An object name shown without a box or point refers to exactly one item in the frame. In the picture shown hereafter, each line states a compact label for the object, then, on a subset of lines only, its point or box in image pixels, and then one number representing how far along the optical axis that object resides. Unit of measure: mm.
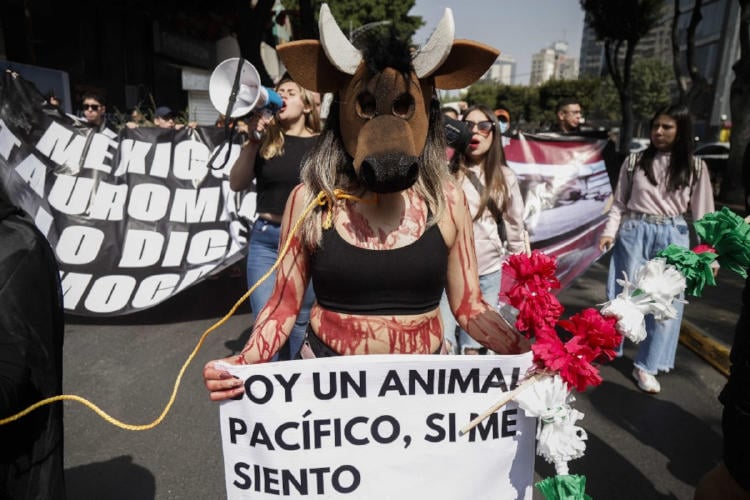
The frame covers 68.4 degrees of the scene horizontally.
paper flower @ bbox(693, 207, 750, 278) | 1718
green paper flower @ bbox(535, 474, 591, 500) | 1380
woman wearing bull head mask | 1572
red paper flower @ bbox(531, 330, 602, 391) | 1373
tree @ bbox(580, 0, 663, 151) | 21875
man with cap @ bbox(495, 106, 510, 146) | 5414
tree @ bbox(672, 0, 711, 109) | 14070
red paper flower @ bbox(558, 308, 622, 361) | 1412
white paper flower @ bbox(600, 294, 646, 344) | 1454
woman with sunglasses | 3457
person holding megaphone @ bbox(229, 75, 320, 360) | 3117
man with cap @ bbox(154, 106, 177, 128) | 6877
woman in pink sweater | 3697
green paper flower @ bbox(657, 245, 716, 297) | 1579
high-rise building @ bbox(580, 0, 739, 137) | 36625
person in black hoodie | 1398
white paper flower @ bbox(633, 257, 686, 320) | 1491
